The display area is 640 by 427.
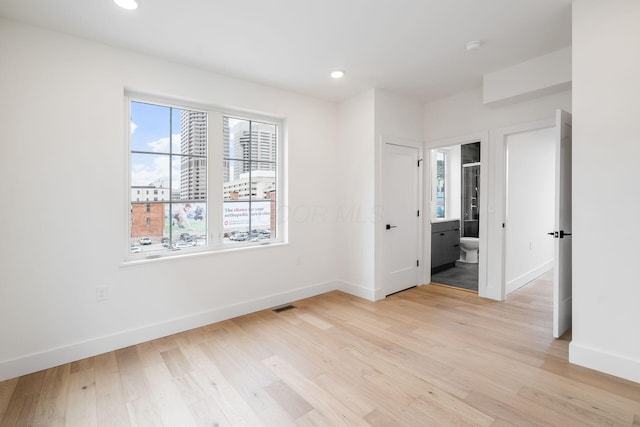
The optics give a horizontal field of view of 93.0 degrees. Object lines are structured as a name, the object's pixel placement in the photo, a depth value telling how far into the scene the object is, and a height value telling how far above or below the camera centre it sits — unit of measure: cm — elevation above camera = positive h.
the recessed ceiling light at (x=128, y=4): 209 +146
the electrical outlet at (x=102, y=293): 259 -70
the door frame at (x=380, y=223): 389 -12
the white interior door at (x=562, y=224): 261 -9
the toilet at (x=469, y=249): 590 -71
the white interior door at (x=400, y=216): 404 -4
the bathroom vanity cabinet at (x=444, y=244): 518 -54
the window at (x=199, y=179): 294 +37
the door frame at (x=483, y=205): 384 +11
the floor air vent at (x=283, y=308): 356 -114
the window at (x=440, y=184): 638 +63
